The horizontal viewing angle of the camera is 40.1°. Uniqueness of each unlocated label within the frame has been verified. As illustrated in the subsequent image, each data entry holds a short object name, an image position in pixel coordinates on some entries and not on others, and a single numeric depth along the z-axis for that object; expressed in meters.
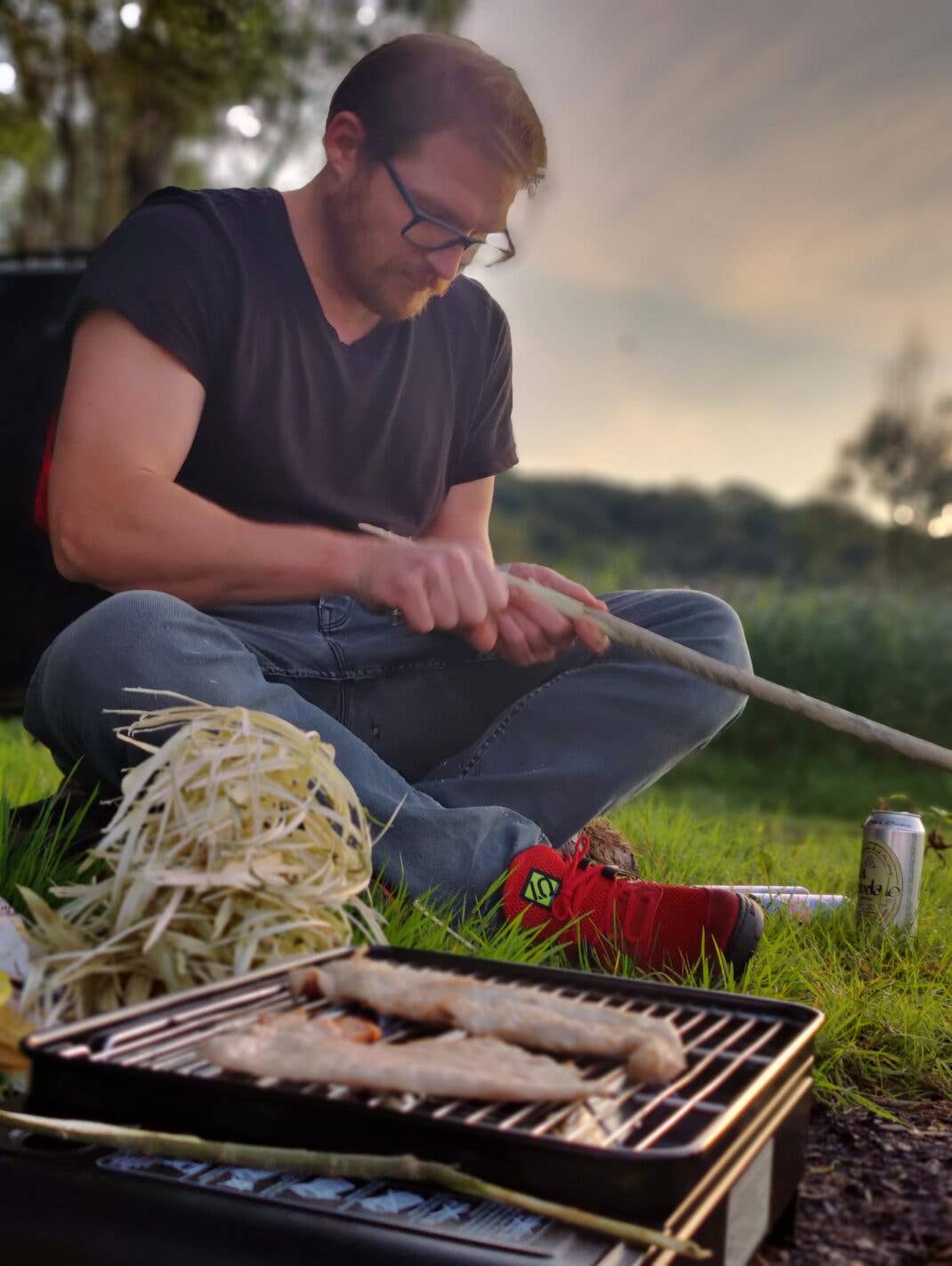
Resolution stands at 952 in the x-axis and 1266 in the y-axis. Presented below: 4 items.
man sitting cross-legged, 1.95
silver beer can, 2.25
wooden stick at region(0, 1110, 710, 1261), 0.94
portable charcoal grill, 0.94
